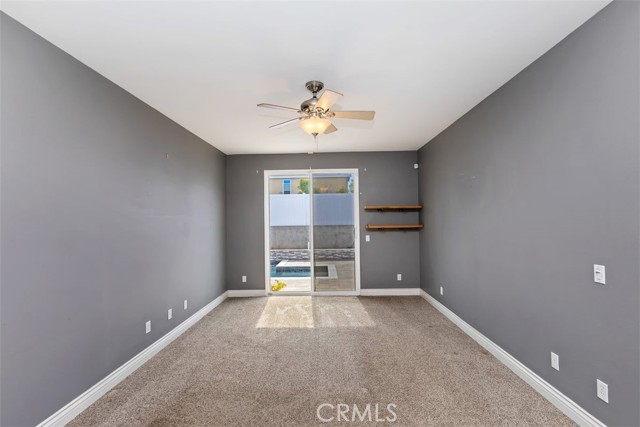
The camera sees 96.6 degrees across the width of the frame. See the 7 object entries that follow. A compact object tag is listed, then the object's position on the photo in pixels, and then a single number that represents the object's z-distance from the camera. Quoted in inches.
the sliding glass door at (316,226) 213.2
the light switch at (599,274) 70.0
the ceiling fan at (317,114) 97.4
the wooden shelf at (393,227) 200.6
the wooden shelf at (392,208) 200.4
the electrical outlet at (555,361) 83.9
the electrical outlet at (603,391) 69.6
